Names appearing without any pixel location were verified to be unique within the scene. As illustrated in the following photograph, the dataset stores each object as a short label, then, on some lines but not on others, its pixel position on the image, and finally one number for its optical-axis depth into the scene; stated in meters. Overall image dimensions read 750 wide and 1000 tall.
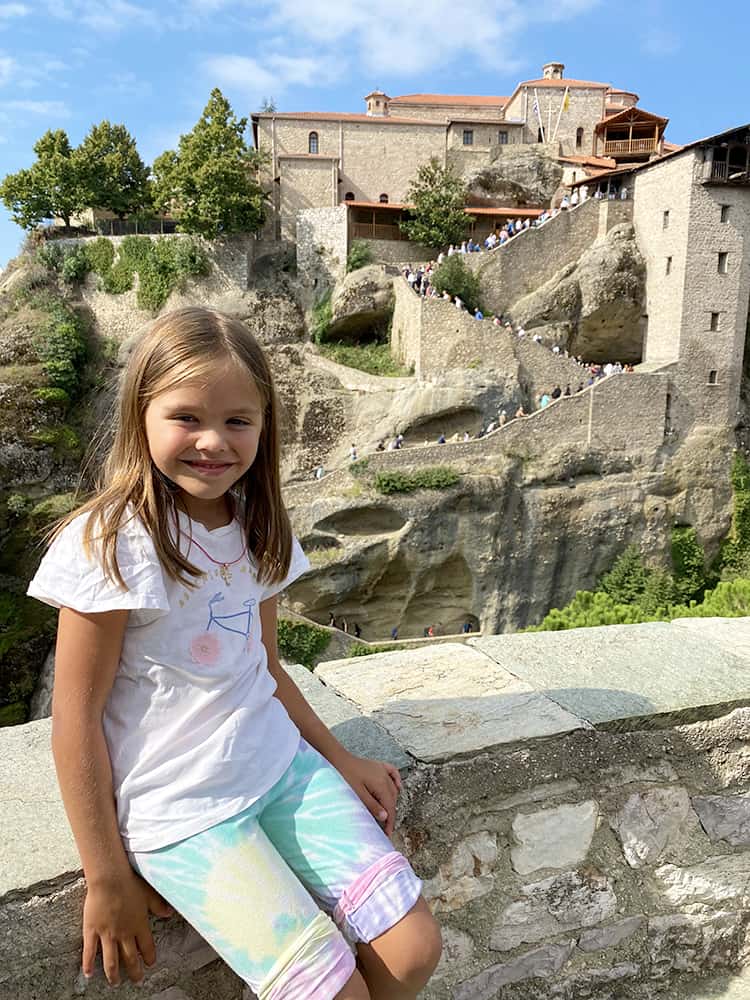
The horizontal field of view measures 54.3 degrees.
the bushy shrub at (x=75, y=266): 27.41
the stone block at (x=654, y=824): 2.19
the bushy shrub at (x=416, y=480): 18.52
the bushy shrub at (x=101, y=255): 27.47
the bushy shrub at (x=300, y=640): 17.77
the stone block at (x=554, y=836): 2.06
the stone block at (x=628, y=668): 2.26
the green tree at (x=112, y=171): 27.80
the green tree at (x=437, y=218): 25.92
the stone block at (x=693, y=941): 2.18
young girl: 1.42
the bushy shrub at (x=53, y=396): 23.03
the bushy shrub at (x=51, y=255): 27.56
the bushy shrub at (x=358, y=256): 25.56
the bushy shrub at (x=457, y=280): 22.98
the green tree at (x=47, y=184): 27.53
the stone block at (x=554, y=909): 2.03
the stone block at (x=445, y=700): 2.04
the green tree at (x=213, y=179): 24.89
